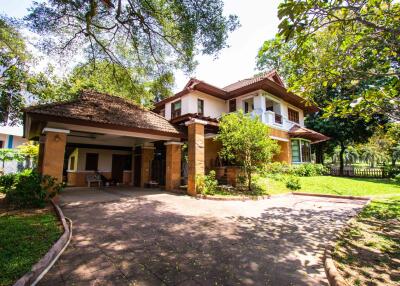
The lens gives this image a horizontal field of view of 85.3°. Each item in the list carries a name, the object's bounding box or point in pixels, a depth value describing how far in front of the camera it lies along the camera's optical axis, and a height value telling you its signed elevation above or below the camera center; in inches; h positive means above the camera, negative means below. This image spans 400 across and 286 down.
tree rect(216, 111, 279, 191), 409.7 +48.1
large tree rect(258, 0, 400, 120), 129.6 +90.1
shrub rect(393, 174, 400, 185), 642.1 -36.1
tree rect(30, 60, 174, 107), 472.4 +200.1
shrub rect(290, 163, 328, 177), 662.6 -8.0
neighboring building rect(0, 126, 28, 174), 929.5 +136.3
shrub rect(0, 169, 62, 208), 274.1 -30.4
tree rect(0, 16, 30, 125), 493.4 +232.2
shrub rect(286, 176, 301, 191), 483.8 -36.9
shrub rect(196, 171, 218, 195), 403.1 -32.5
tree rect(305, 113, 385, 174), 920.3 +166.5
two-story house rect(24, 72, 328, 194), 339.3 +73.4
